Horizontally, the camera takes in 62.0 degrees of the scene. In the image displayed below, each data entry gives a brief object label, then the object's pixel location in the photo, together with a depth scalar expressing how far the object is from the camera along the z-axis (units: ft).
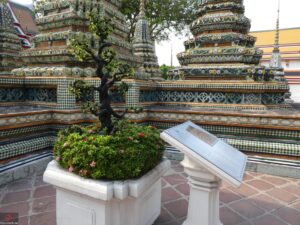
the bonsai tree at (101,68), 8.79
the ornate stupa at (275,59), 44.44
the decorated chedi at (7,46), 28.43
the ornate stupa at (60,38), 17.29
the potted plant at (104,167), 7.43
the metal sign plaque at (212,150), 7.07
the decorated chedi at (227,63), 17.93
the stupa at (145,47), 30.30
